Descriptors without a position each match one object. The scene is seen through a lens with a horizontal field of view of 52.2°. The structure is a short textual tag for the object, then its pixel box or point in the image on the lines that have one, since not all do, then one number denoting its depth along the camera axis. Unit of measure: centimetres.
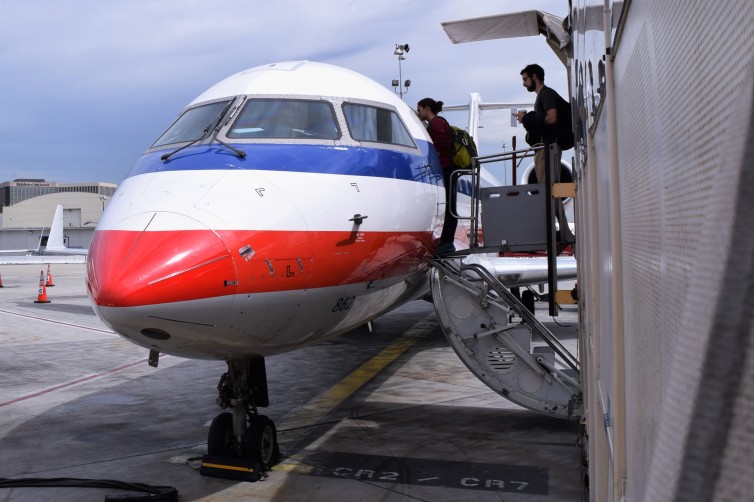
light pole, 1990
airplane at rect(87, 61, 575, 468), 471
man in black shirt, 734
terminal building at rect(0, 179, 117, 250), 8633
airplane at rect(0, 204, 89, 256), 4947
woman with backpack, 871
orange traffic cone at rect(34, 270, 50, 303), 2311
